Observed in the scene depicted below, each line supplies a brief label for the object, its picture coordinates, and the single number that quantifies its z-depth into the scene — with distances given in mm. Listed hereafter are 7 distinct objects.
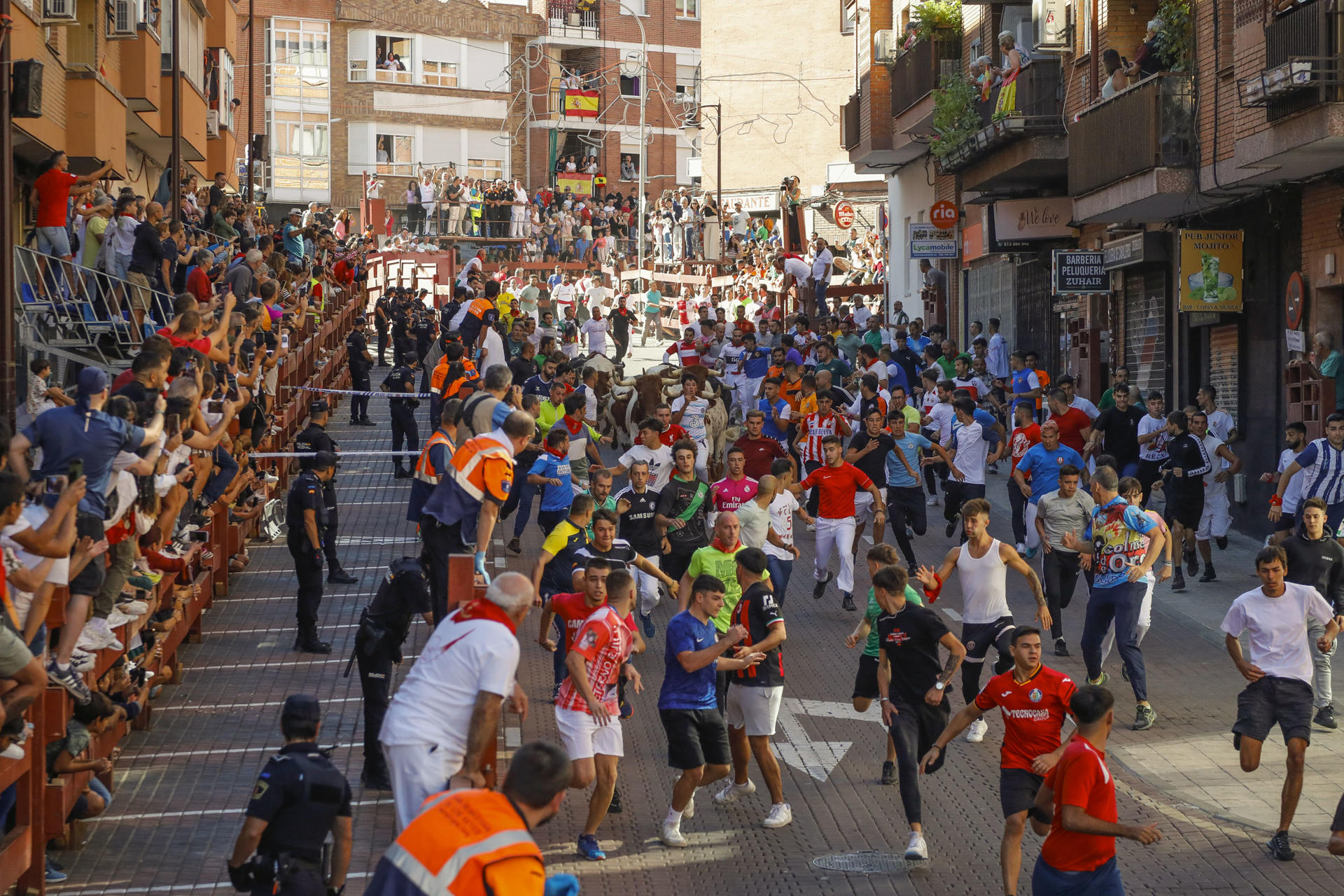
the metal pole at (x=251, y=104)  37794
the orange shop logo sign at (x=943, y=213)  32469
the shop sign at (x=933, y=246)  32406
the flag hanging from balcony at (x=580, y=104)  72125
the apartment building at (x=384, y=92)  65500
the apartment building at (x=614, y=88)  71750
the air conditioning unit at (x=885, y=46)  37469
